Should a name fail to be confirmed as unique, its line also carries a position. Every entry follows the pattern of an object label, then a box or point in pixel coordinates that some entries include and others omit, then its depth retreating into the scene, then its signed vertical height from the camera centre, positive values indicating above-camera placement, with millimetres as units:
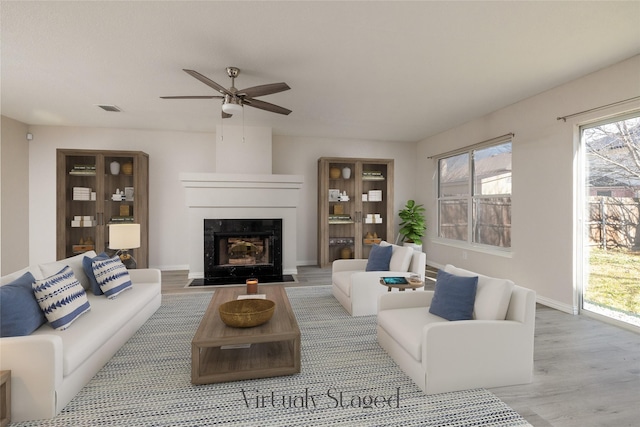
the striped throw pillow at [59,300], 2182 -629
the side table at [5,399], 1699 -1030
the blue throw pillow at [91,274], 2998 -590
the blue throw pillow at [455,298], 2338 -654
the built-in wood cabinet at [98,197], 5426 +298
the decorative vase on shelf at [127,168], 5707 +841
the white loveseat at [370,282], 3525 -803
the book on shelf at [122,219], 5703 -98
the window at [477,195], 4809 +318
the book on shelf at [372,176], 6605 +806
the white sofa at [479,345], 2041 -897
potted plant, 6488 -226
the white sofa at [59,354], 1759 -896
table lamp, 3822 -278
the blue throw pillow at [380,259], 3922 -580
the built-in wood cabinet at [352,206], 6289 +163
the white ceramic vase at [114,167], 5625 +847
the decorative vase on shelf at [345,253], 6438 -823
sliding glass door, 3242 -64
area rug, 1812 -1198
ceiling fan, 2887 +1186
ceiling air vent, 4551 +1583
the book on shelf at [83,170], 5594 +793
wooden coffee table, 2123 -1102
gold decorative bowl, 2264 -773
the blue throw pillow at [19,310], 1933 -624
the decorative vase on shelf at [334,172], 6430 +862
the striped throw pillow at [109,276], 2975 -617
